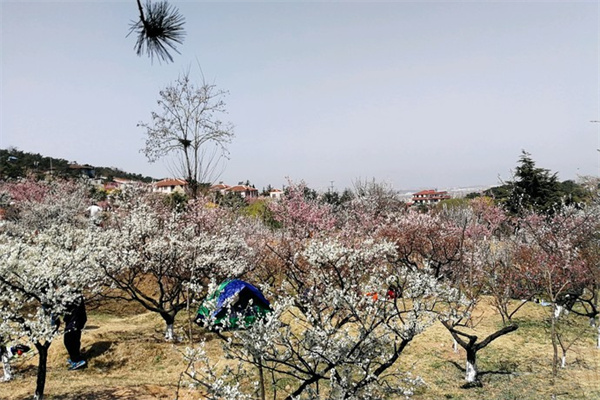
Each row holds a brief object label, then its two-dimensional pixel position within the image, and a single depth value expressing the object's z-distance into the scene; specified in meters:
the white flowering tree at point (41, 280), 6.51
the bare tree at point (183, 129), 13.41
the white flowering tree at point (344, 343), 3.98
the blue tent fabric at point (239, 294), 12.25
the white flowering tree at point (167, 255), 11.30
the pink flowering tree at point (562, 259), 12.77
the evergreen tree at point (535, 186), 32.53
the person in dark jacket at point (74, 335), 9.25
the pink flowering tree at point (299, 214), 23.38
